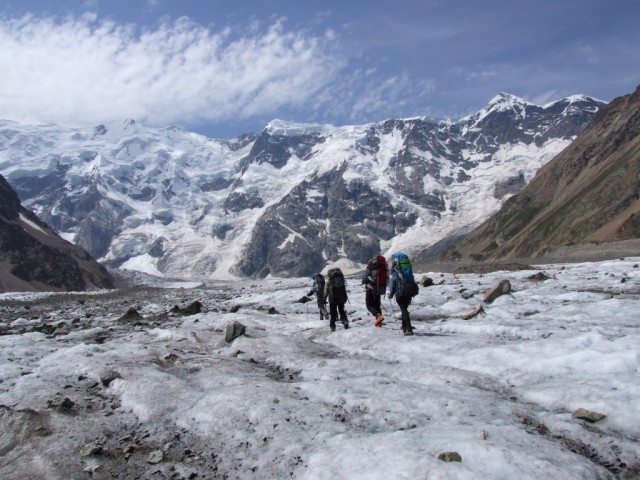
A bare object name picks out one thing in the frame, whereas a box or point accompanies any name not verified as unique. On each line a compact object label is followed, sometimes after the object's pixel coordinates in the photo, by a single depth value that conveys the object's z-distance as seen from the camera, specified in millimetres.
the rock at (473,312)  18641
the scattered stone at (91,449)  9176
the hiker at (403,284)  15953
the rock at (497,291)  23094
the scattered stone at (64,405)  10797
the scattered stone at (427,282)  33656
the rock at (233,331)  18047
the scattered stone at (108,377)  12691
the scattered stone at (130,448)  9344
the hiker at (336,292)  19172
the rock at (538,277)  31891
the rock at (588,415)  8703
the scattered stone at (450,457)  7422
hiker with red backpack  18516
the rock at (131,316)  27045
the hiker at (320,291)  23156
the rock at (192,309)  29700
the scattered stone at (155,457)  8945
